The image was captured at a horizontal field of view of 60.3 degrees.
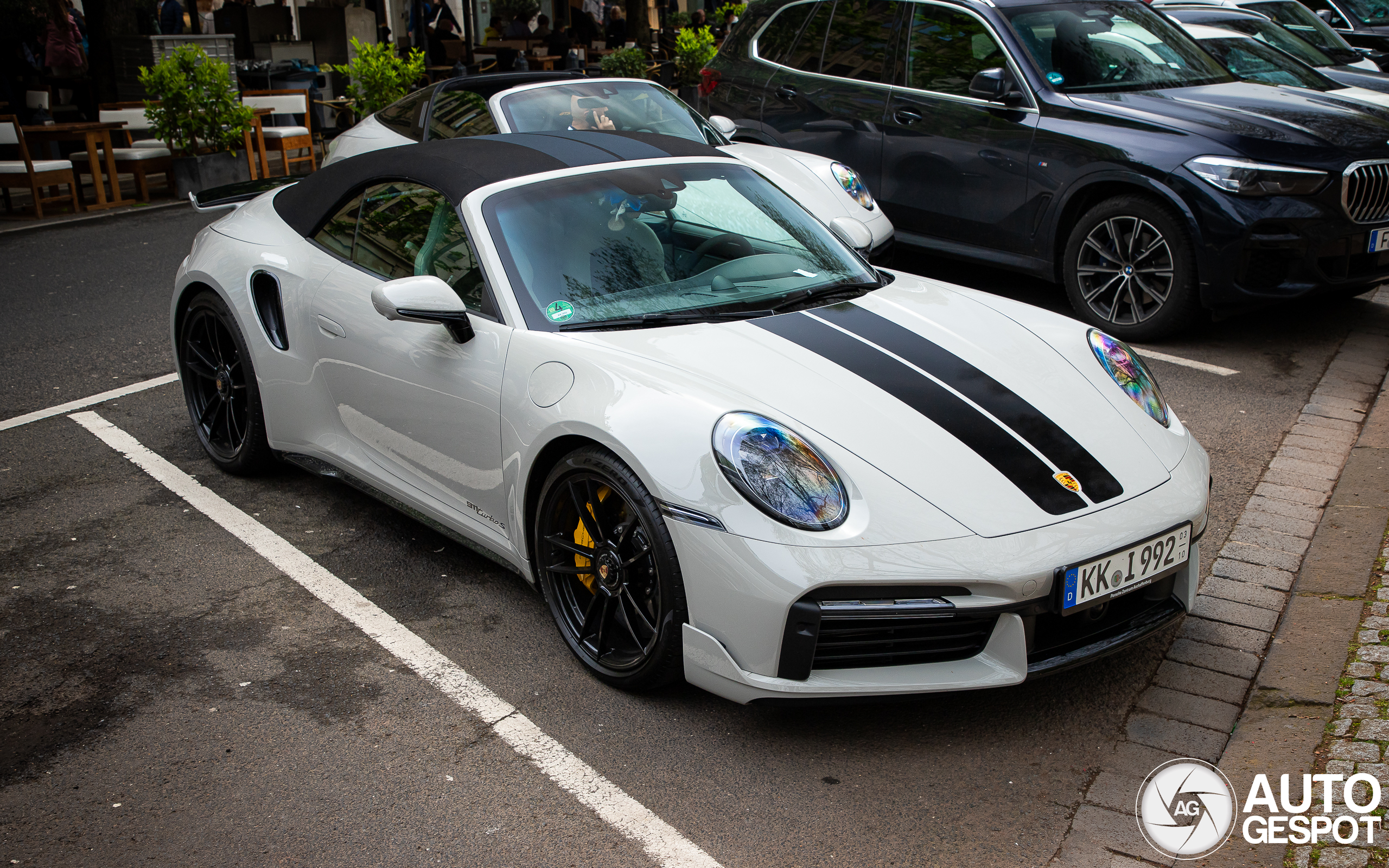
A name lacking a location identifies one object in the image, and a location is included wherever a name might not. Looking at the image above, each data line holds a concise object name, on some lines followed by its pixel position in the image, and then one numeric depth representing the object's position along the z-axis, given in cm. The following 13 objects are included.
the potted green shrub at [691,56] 1909
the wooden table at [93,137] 1071
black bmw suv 591
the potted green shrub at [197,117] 1164
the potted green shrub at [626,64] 1766
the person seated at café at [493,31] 2130
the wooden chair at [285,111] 1283
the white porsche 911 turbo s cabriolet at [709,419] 282
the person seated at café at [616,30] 2455
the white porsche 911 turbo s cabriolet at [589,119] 675
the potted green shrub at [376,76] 1270
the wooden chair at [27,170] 1026
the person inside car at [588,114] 727
